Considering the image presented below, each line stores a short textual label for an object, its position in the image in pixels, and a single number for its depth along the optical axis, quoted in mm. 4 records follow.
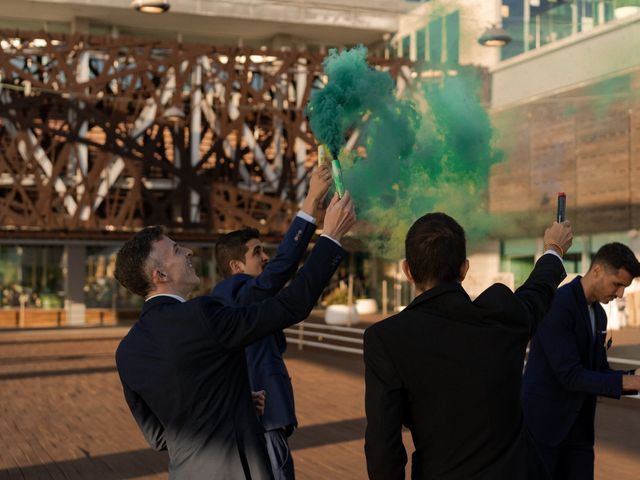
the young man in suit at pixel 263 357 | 5539
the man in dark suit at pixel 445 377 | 3135
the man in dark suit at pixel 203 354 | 3658
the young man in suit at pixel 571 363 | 4902
